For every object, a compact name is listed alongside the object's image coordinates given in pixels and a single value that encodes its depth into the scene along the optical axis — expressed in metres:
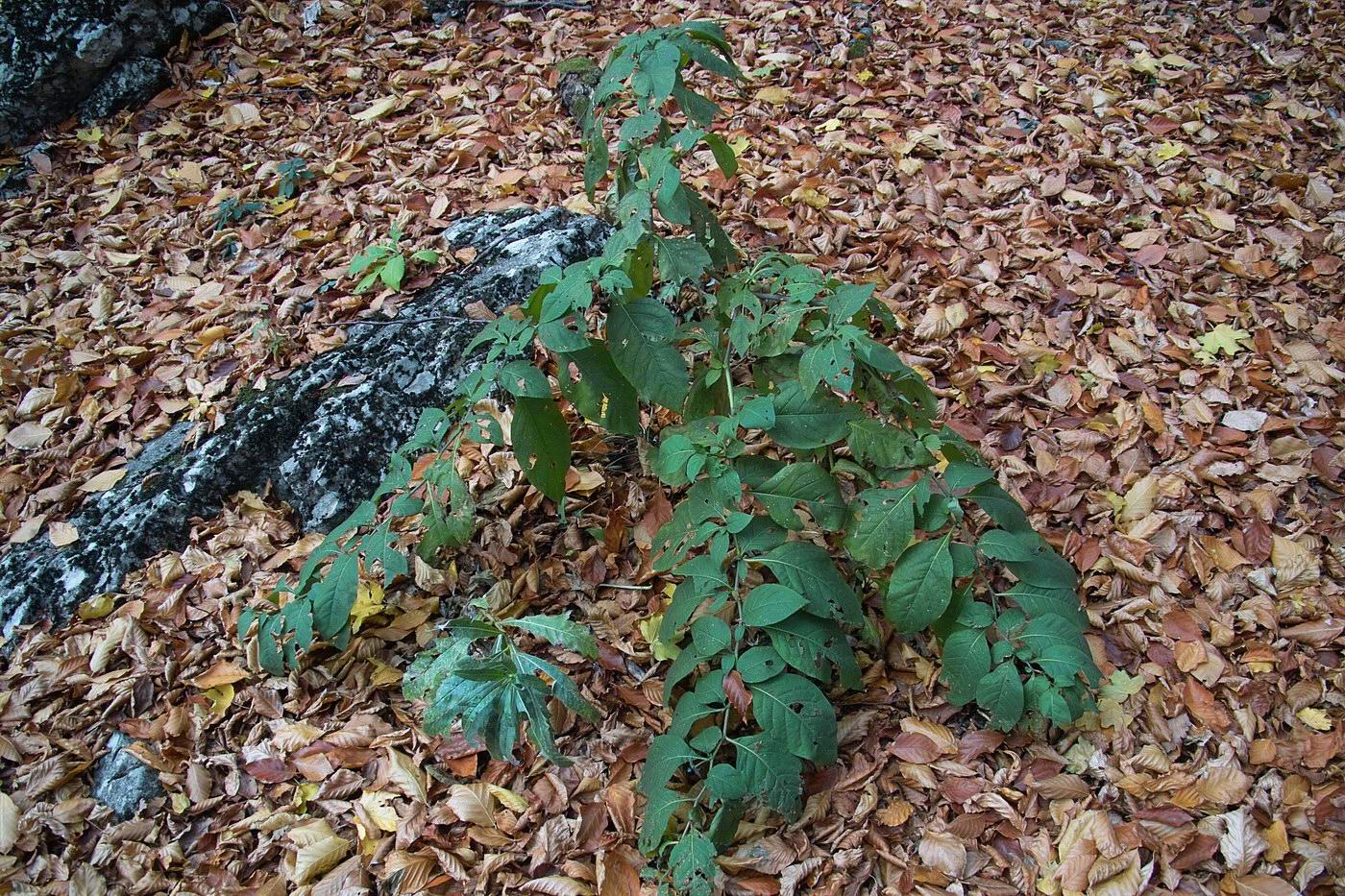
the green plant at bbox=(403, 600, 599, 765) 1.79
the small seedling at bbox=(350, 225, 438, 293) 3.30
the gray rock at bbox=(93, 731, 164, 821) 2.15
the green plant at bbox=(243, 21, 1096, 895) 1.87
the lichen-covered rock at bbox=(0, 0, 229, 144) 4.23
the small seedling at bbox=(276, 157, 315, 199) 3.88
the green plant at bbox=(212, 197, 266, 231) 3.80
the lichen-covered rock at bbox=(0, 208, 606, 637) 2.58
